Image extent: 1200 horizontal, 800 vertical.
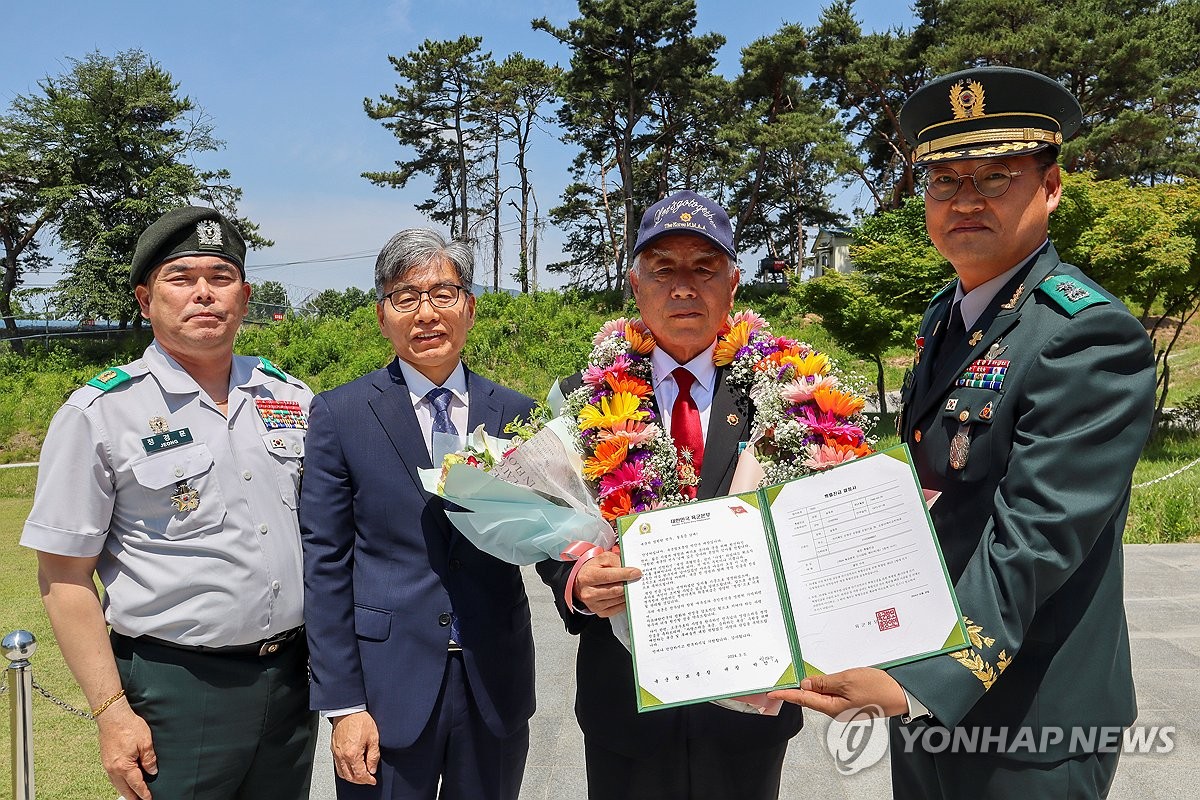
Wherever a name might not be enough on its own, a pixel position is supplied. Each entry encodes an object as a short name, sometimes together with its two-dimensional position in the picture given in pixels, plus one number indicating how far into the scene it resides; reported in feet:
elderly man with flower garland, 7.46
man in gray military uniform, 7.61
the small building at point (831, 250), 119.65
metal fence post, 8.86
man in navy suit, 7.54
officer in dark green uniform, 5.59
